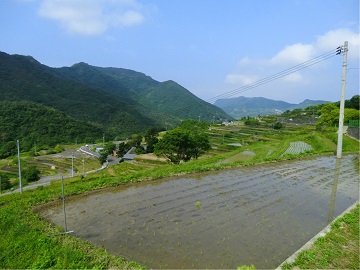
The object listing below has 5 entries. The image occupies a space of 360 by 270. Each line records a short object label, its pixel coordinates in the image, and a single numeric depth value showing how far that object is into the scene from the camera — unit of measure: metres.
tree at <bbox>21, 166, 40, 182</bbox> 49.75
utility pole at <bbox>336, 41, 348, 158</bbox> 15.09
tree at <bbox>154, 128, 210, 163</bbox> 31.61
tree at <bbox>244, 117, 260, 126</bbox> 71.19
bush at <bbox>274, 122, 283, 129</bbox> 59.82
